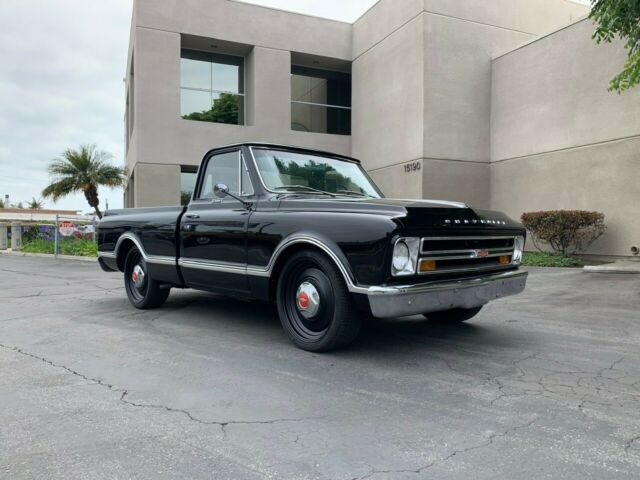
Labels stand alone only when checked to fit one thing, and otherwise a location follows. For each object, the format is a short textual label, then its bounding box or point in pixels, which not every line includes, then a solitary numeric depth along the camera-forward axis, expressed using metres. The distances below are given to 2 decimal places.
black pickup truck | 3.91
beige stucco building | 12.91
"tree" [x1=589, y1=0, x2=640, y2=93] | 7.16
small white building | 49.96
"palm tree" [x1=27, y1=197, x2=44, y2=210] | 69.31
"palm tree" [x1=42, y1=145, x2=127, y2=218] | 22.17
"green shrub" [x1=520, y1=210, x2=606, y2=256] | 12.30
